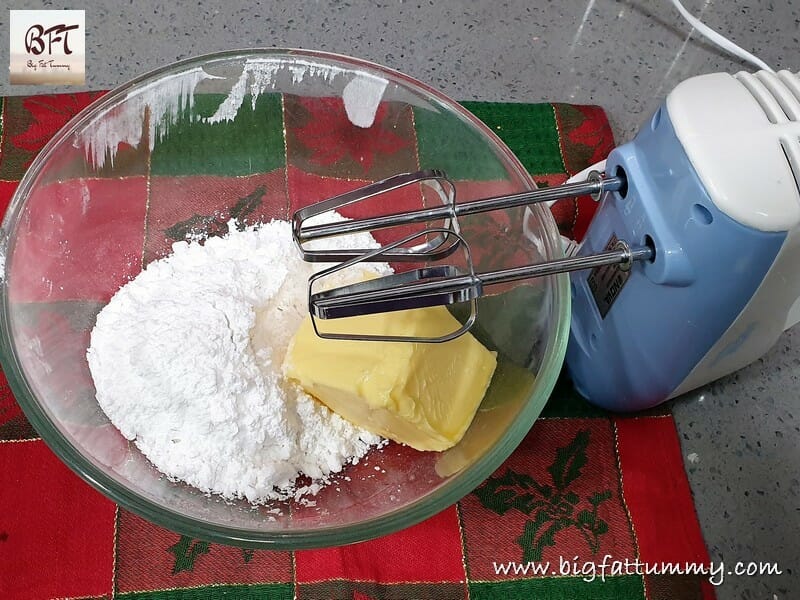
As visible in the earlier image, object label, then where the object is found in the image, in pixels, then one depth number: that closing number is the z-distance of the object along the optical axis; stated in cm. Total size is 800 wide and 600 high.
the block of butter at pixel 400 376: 51
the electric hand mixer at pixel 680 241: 47
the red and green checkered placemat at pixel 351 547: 59
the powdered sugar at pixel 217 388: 53
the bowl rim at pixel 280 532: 49
